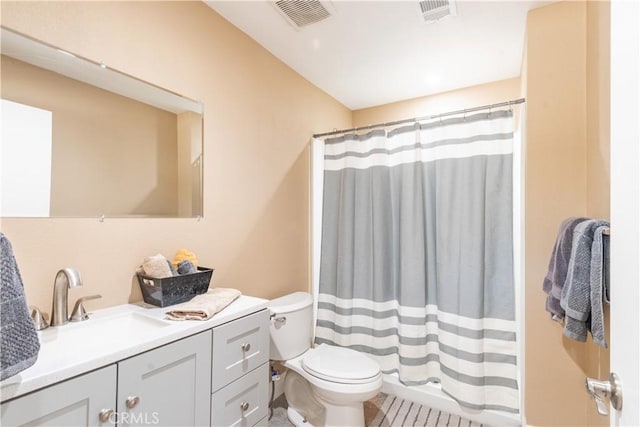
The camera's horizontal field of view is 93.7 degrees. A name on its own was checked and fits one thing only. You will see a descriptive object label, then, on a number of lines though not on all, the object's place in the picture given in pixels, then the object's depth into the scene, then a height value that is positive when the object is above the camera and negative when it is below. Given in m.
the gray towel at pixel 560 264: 1.29 -0.20
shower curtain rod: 1.77 +0.68
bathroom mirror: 1.05 +0.31
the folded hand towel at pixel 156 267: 1.30 -0.23
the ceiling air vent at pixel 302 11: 1.65 +1.17
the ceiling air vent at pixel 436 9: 1.64 +1.17
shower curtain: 1.84 -0.26
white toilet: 1.63 -0.88
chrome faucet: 1.08 -0.31
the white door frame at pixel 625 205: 0.54 +0.03
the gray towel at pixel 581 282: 1.10 -0.23
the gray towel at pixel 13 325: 0.67 -0.26
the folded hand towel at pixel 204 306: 1.17 -0.38
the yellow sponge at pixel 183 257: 1.44 -0.20
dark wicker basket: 1.28 -0.32
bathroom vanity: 0.76 -0.49
